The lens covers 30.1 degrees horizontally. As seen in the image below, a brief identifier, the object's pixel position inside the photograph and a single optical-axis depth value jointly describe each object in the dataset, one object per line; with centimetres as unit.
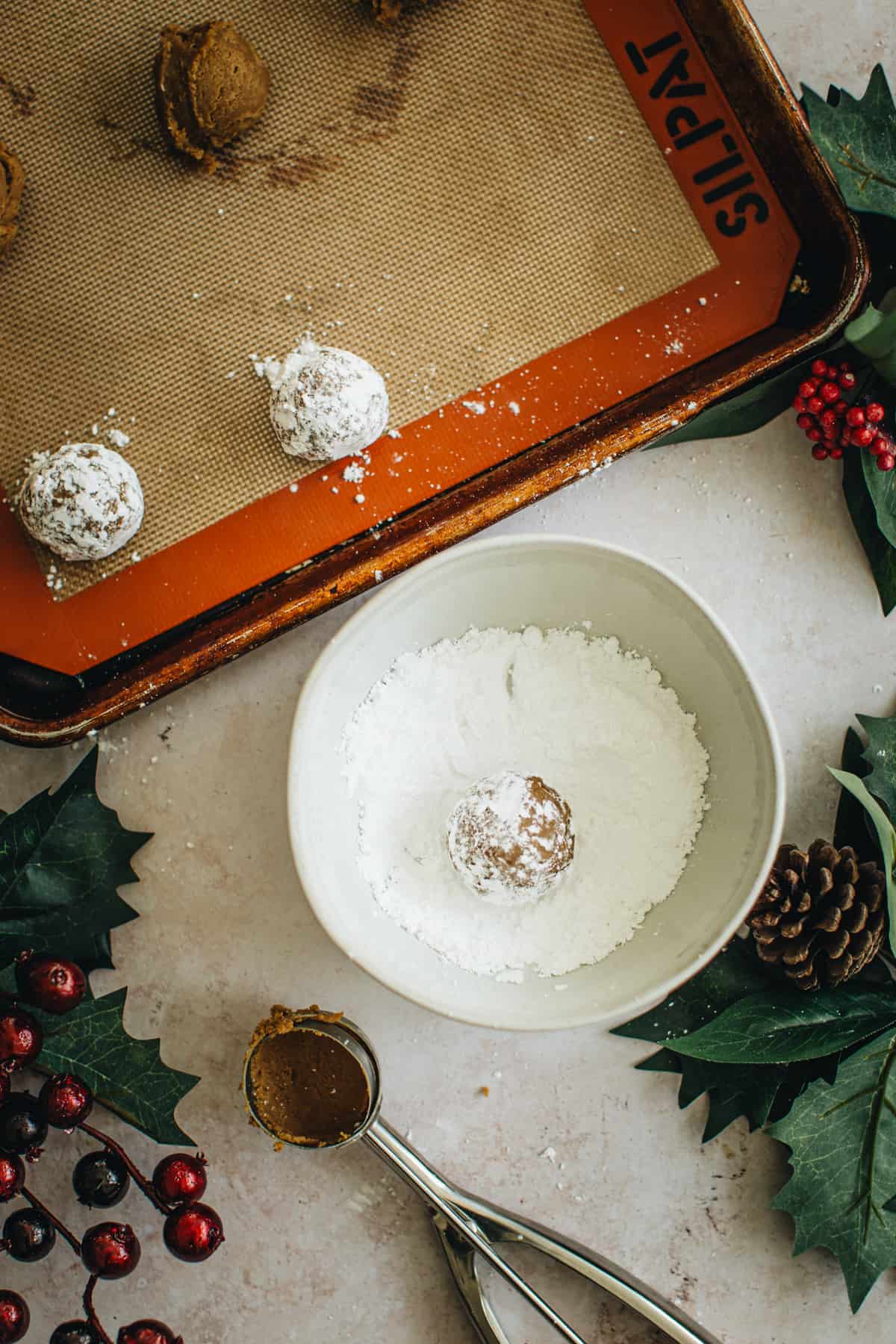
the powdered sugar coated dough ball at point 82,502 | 49
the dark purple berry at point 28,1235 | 48
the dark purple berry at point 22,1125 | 48
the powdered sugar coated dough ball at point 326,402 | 49
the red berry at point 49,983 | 48
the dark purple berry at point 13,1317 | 48
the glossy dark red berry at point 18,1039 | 48
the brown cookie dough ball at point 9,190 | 49
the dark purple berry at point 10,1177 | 47
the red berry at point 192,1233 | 48
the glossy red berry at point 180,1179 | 49
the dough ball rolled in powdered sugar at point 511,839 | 49
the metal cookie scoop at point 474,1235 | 51
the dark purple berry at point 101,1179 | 49
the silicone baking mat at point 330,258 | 51
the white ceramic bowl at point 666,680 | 49
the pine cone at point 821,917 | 51
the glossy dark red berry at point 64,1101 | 48
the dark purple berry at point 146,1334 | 48
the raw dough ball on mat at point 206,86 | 49
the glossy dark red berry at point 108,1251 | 48
